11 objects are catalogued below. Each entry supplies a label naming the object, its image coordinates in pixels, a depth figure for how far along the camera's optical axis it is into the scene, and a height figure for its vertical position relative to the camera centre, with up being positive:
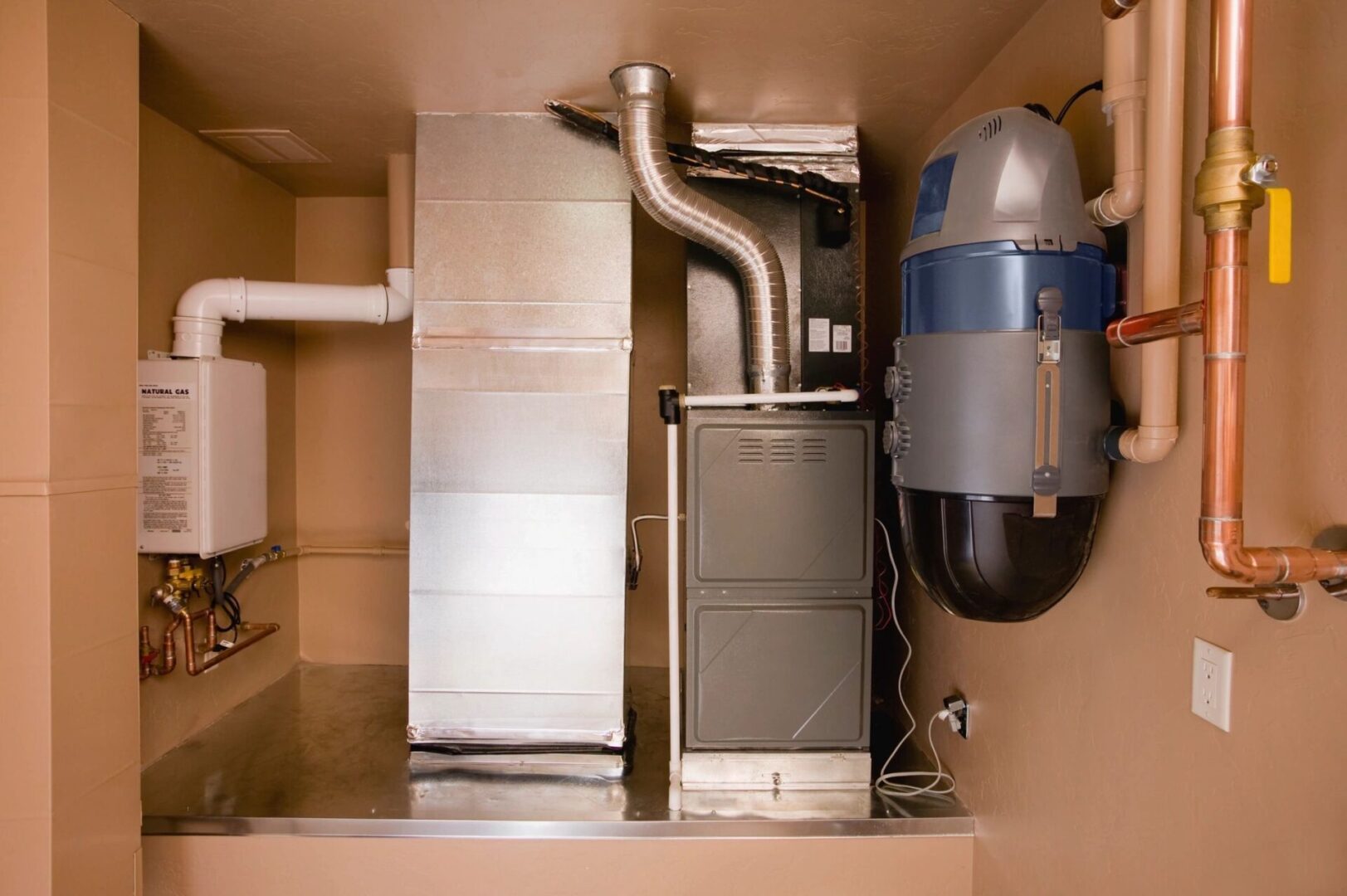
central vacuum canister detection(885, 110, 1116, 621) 1.43 +0.13
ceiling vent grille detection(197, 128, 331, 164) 2.90 +1.08
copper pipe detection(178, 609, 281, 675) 2.77 -0.79
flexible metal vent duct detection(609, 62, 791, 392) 2.39 +0.67
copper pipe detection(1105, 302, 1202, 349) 1.17 +0.18
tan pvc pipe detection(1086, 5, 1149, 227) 1.41 +0.60
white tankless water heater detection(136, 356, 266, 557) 2.62 -0.08
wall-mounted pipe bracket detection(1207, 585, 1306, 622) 1.12 -0.22
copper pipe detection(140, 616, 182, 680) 2.59 -0.75
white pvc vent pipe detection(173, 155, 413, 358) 2.75 +0.47
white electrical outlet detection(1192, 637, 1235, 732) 1.27 -0.40
